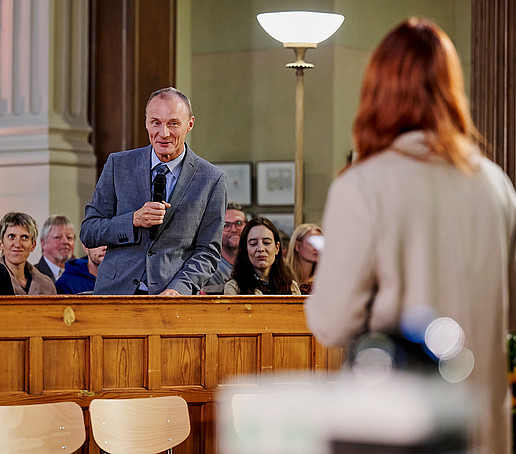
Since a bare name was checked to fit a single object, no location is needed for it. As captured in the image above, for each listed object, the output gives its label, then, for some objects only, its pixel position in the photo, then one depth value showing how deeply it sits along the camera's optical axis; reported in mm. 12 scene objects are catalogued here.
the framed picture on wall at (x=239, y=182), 17197
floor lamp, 10657
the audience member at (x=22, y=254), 8473
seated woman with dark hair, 8019
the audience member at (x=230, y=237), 9633
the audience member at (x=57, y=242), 10117
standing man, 7074
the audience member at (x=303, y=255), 9661
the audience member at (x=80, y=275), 8862
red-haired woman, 3588
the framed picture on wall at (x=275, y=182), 16994
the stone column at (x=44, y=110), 12216
